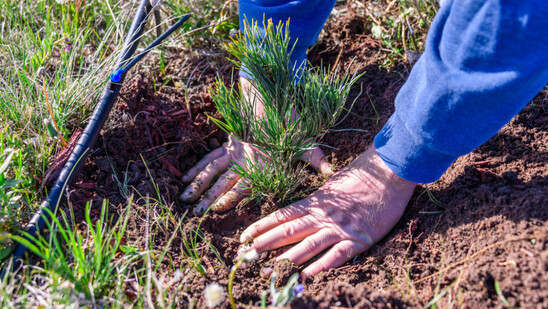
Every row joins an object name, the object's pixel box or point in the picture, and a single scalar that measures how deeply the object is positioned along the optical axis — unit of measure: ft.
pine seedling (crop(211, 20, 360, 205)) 2.79
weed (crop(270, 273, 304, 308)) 2.29
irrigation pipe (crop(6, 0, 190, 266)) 2.65
